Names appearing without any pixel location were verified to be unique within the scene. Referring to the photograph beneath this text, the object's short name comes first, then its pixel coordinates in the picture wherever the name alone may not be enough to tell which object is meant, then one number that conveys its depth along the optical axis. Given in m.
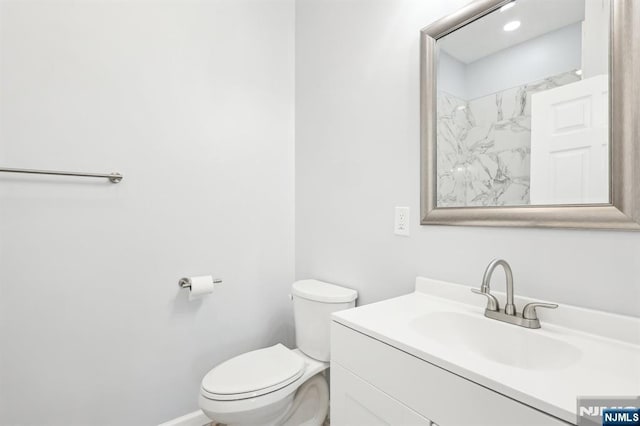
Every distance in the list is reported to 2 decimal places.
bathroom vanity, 0.53
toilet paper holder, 1.41
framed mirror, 0.73
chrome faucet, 0.81
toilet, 1.09
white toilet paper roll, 1.40
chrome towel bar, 1.05
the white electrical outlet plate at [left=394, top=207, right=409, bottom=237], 1.22
